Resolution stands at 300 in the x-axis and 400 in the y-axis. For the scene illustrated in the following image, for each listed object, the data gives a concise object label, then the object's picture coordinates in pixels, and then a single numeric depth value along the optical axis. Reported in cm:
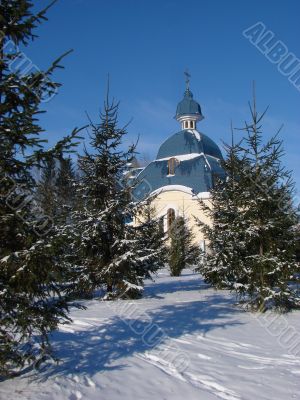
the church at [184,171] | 3394
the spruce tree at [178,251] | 2116
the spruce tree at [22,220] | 475
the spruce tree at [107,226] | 1181
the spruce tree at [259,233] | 1009
